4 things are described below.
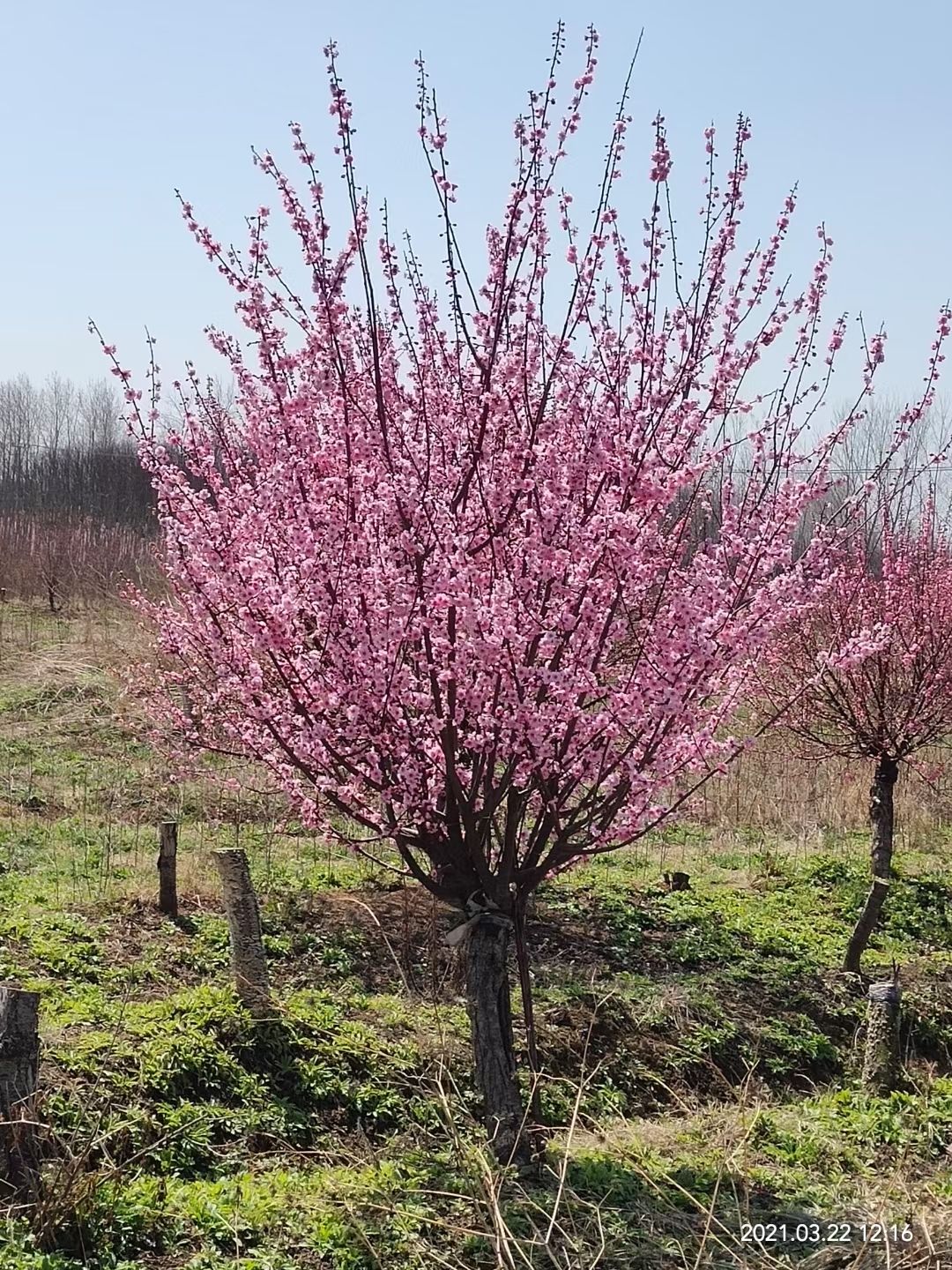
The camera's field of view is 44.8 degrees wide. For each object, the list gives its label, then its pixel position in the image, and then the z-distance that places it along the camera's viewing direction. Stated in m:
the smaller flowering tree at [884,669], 8.62
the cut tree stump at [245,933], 5.20
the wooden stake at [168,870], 6.42
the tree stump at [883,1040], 5.76
